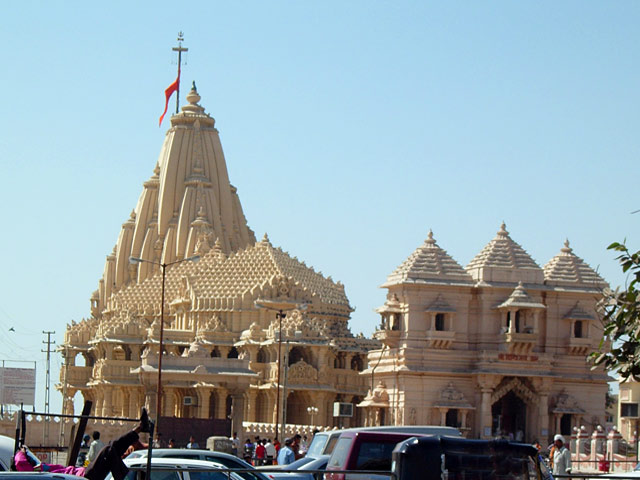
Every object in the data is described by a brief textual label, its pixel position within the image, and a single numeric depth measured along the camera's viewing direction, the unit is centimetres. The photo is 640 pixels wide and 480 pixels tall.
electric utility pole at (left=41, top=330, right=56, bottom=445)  10117
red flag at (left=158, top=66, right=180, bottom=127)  12669
